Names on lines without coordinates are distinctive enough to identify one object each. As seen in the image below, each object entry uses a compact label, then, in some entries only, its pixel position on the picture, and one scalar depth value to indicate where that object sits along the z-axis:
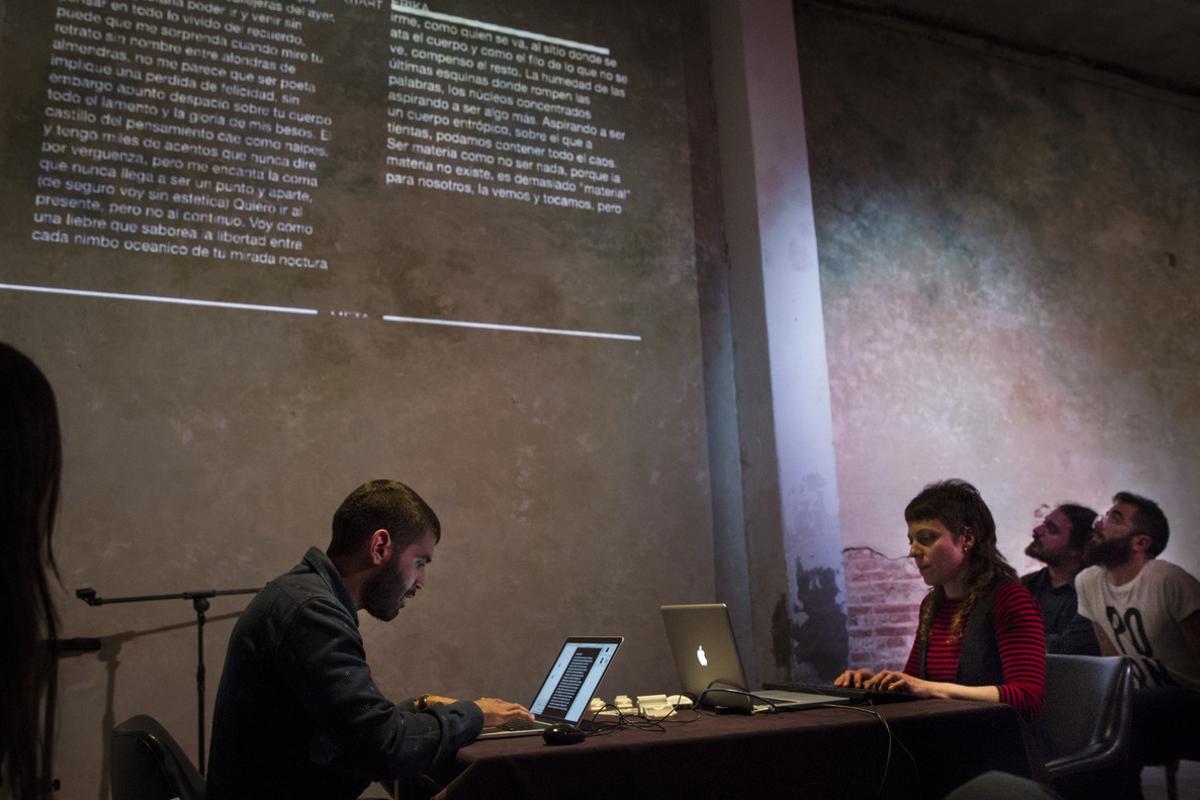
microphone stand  3.33
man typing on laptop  1.79
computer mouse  1.90
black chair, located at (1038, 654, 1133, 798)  2.46
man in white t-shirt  3.51
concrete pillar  4.27
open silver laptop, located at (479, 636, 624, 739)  2.14
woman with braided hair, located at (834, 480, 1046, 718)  2.35
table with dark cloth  1.81
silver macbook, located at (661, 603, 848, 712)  2.33
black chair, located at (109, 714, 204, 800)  1.85
